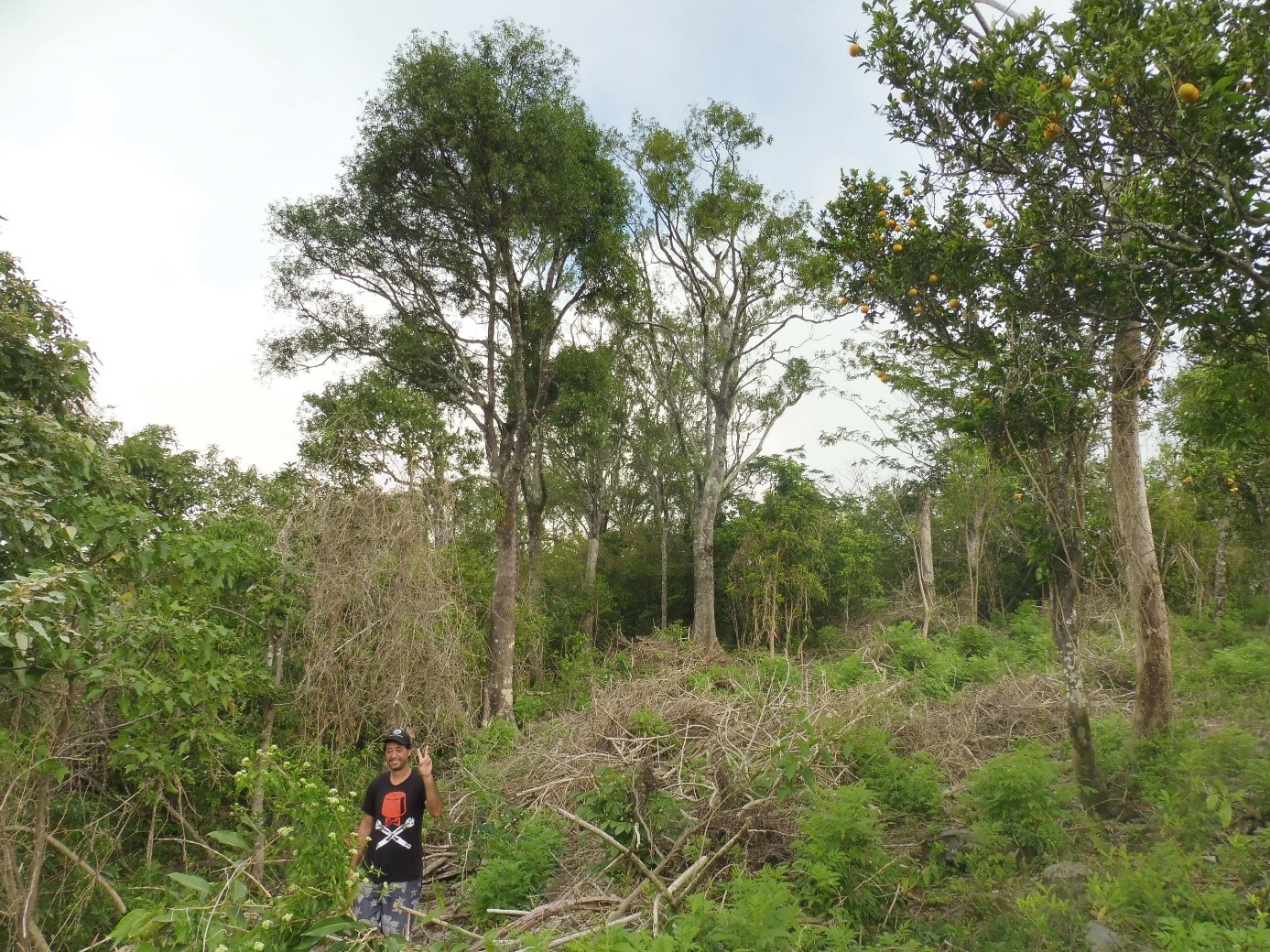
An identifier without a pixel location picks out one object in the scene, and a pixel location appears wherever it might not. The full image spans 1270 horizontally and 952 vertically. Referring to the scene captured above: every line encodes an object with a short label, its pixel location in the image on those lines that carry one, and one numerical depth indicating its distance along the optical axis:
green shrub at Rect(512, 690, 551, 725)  10.42
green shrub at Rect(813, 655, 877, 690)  8.31
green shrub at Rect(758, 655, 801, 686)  8.70
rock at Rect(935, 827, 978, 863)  4.59
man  4.26
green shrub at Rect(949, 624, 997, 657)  12.41
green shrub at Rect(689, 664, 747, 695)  7.71
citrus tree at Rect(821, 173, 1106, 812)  4.54
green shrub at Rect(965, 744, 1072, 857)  4.33
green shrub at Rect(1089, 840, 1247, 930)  3.18
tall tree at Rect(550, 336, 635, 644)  12.71
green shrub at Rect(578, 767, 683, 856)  4.90
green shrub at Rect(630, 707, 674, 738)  6.08
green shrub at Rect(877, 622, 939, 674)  10.60
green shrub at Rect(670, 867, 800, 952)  3.30
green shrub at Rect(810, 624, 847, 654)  15.33
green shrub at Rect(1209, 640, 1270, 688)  7.35
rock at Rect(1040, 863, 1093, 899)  3.69
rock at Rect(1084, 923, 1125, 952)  3.21
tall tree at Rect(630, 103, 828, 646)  15.62
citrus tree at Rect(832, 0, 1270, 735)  2.95
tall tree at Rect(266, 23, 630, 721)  10.62
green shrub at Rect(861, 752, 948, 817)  5.16
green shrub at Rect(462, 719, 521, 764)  7.54
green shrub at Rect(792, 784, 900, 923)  4.05
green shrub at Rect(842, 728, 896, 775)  5.61
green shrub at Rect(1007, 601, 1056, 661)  10.77
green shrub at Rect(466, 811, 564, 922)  4.84
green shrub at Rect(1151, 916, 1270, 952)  2.61
